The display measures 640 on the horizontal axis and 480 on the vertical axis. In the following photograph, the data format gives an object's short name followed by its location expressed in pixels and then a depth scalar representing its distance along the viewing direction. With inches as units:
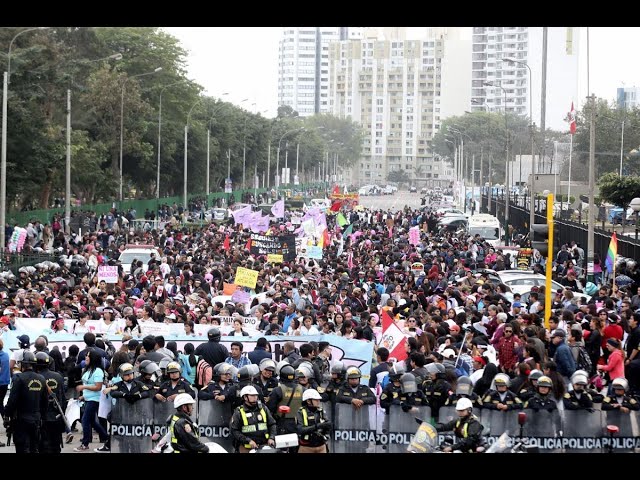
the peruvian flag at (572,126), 2687.5
